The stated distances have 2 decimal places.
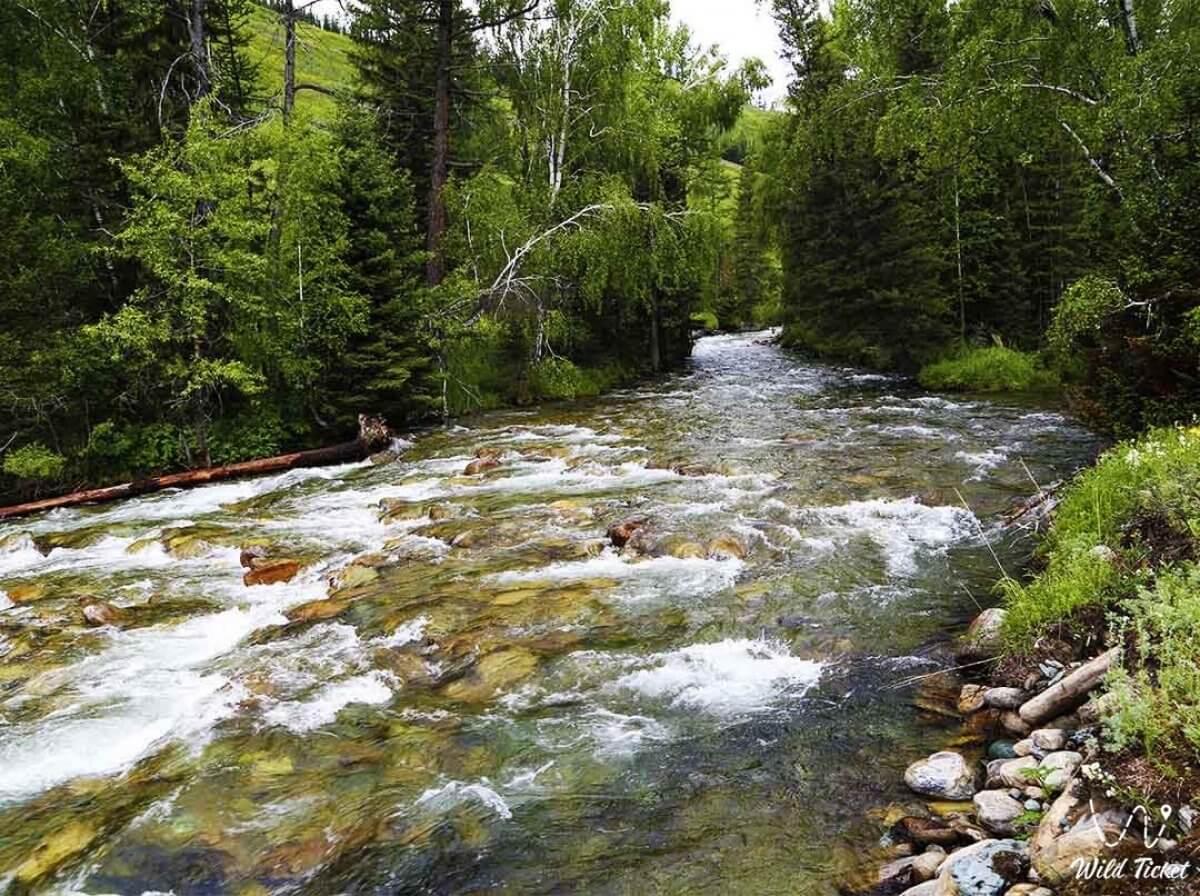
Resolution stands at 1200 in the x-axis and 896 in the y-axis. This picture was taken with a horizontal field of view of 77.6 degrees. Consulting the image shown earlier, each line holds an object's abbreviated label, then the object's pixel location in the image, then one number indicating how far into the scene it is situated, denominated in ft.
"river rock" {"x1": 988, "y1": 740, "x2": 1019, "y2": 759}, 15.53
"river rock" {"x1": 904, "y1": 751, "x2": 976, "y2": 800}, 15.05
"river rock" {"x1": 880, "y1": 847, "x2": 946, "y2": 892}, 12.77
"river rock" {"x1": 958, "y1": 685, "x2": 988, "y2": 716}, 18.15
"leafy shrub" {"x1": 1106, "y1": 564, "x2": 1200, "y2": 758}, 11.96
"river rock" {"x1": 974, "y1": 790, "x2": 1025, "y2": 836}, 13.19
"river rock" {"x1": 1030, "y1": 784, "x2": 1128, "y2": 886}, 10.92
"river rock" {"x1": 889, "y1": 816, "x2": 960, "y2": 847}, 13.67
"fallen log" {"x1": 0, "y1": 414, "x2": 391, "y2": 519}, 45.47
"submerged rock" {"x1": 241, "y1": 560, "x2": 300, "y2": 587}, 30.73
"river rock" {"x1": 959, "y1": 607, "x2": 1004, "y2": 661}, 20.43
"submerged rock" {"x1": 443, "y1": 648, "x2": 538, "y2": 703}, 21.12
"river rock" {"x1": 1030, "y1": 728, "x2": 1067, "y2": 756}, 14.80
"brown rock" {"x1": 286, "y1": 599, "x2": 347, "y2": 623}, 26.53
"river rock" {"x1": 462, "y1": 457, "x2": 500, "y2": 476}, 48.92
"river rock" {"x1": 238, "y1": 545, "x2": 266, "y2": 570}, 32.68
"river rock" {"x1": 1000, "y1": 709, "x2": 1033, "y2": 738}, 16.33
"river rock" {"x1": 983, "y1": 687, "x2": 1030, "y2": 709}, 17.49
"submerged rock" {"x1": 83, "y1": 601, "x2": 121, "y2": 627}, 26.91
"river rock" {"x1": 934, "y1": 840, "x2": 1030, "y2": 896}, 11.43
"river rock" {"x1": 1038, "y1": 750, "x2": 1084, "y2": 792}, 13.37
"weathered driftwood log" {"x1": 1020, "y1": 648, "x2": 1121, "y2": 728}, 15.79
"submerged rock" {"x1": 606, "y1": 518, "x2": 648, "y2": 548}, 32.78
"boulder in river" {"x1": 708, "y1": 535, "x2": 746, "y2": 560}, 30.63
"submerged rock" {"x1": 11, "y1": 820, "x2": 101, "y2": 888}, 14.80
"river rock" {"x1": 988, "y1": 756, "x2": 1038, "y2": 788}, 14.15
